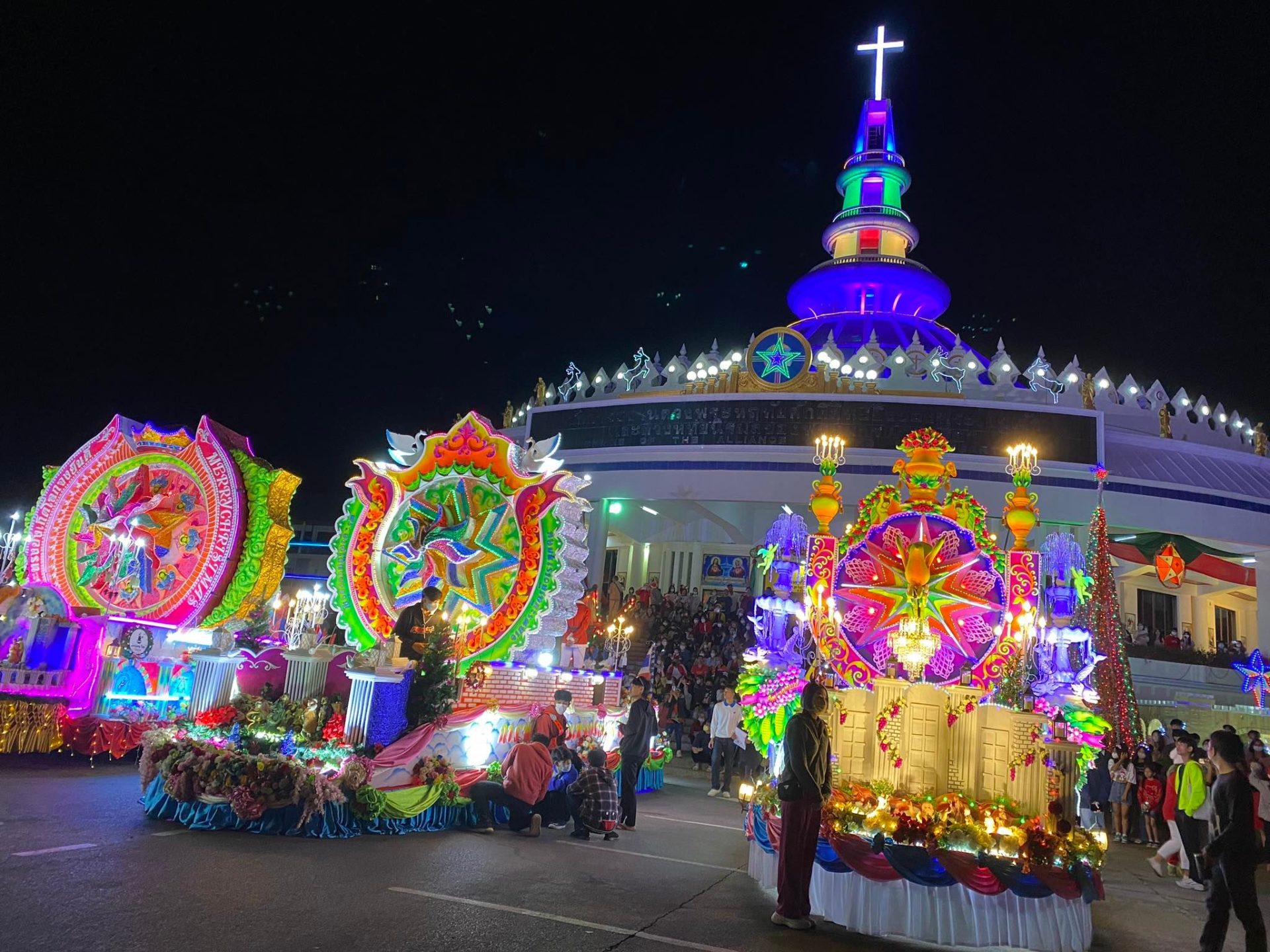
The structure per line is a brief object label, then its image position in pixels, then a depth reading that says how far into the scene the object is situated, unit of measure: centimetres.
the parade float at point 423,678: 825
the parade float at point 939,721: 646
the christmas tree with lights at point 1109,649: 1550
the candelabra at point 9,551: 1515
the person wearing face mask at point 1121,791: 1325
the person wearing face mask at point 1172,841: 990
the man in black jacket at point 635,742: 1016
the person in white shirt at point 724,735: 1359
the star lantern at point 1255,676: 2241
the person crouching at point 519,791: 914
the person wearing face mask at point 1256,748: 1128
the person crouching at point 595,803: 912
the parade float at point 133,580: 1202
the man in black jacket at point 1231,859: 595
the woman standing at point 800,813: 643
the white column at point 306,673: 1081
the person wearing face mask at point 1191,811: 927
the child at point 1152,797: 1242
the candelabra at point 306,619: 1155
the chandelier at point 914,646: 862
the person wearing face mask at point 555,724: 963
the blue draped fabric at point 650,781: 1323
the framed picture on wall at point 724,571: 3148
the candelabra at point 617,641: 1496
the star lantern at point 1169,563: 2452
